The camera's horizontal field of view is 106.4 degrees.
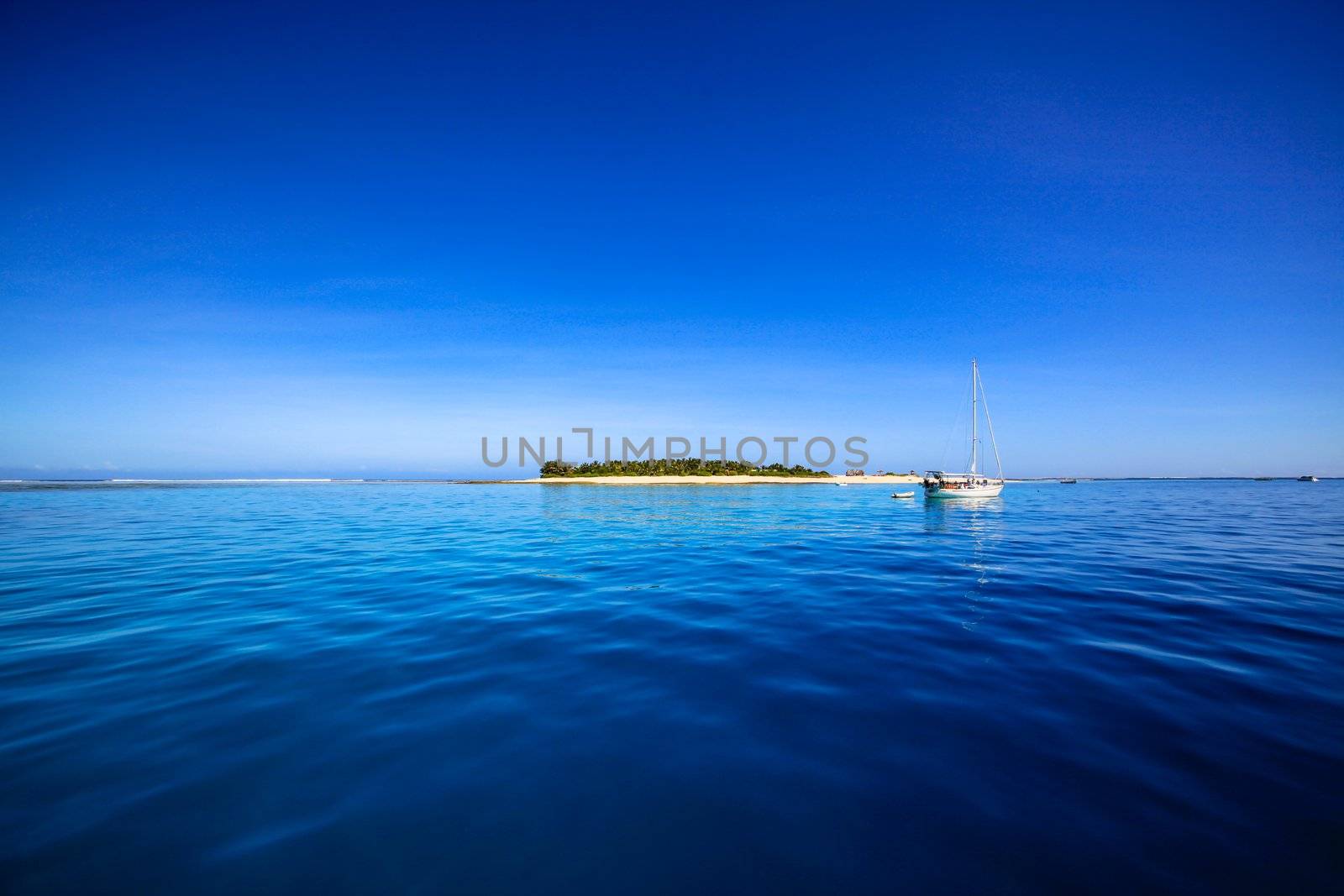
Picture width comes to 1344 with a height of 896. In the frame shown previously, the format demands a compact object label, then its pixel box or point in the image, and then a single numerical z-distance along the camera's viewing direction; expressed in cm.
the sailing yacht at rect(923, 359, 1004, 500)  4666
